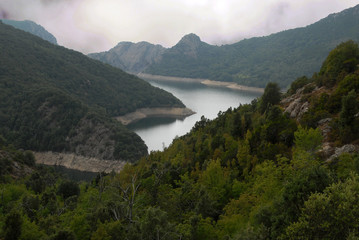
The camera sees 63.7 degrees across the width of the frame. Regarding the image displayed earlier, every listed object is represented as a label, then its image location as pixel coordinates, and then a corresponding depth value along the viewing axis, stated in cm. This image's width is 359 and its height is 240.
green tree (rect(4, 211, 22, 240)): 1998
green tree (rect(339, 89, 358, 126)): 2556
